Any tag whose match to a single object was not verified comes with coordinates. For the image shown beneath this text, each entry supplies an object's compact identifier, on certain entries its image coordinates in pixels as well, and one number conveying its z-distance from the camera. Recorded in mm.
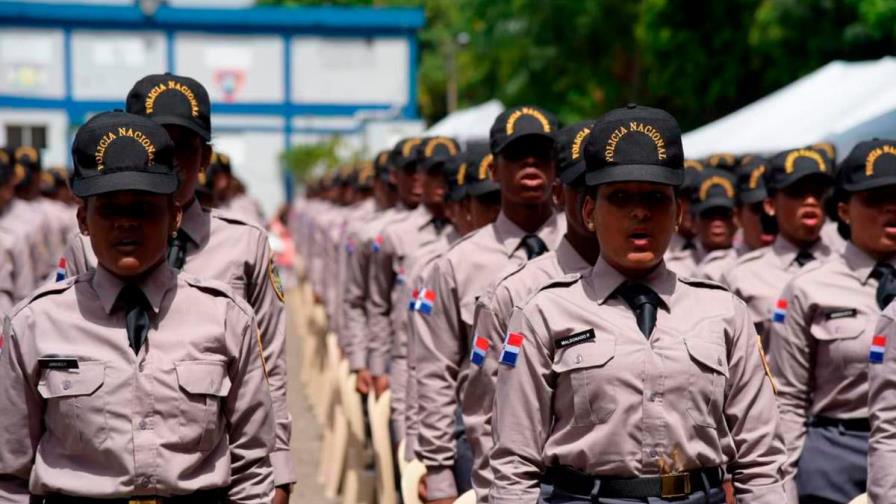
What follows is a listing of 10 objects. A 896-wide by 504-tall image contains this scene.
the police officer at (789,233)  14023
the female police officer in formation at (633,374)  7277
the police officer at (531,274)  9672
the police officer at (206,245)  9953
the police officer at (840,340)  10734
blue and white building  94937
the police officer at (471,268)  11377
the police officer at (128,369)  7180
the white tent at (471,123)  39300
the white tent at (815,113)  22516
